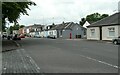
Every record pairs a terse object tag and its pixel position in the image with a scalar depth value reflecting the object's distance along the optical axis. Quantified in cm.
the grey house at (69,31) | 3063
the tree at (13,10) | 1179
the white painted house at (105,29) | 1703
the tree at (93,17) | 4839
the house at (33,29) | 4720
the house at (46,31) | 3855
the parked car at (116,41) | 1318
